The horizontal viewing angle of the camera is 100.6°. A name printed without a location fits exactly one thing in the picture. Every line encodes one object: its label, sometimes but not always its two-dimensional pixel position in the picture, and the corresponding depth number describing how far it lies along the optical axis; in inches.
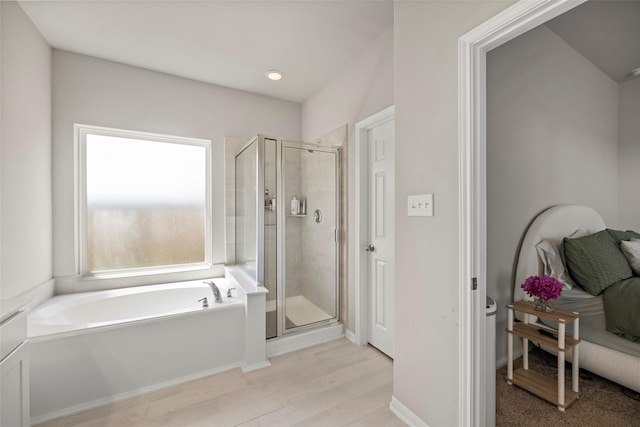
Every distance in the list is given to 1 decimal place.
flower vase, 67.3
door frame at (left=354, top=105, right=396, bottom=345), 98.0
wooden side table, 62.4
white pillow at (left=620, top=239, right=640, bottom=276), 77.6
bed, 64.4
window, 103.3
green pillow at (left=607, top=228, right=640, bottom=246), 85.3
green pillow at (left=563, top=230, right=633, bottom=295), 74.0
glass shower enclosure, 96.5
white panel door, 89.4
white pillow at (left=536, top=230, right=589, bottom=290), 79.5
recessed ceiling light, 108.2
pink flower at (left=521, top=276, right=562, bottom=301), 65.1
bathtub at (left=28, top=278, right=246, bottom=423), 63.8
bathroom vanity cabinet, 43.2
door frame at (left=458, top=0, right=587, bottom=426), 47.6
